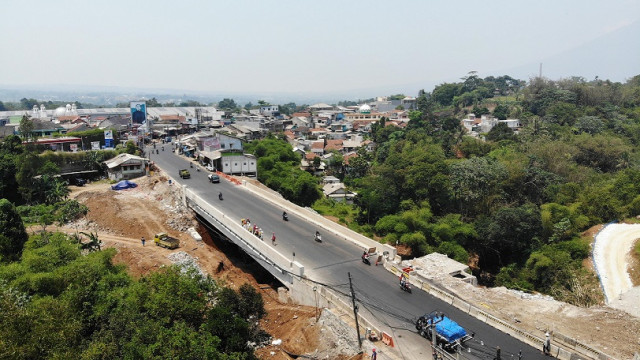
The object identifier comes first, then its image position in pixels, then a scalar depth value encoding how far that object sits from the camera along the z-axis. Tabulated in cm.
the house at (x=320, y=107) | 16276
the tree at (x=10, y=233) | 3219
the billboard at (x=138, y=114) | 8675
